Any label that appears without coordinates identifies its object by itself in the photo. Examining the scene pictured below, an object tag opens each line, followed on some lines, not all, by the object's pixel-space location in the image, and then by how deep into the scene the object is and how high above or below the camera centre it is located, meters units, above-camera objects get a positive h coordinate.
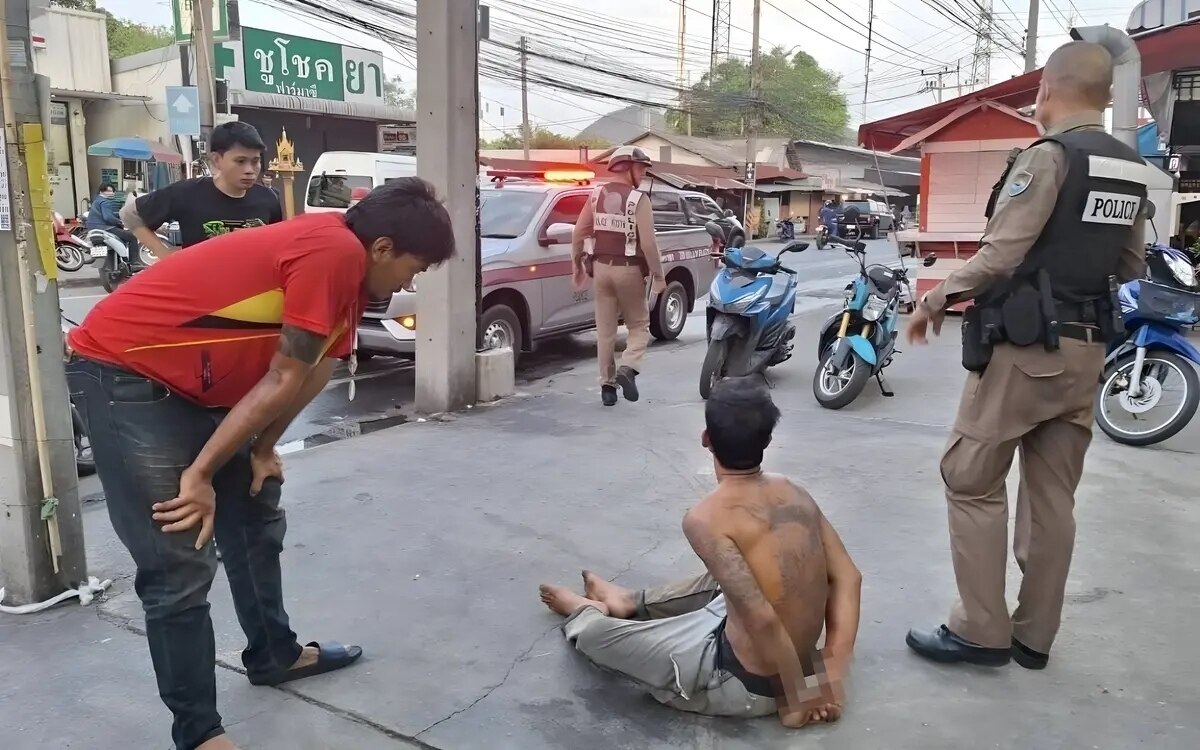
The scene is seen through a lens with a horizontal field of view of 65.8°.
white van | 12.07 +0.34
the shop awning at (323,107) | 22.92 +2.43
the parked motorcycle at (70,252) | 16.16 -0.95
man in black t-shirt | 4.58 -0.02
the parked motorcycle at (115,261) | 13.96 -0.97
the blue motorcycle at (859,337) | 6.69 -0.96
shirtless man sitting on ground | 2.42 -1.05
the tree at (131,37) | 41.66 +7.57
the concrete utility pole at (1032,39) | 22.00 +3.97
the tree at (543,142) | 51.91 +3.80
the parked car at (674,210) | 11.05 -0.08
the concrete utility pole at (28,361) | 3.22 -0.58
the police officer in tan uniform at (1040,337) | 2.77 -0.39
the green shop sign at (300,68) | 22.92 +3.41
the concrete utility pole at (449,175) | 6.38 +0.18
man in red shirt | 2.24 -0.40
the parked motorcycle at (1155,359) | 5.38 -0.88
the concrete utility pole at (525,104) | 30.78 +3.79
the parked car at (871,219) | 34.88 -0.49
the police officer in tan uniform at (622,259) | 6.82 -0.41
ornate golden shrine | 16.38 +0.55
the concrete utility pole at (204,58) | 13.88 +2.09
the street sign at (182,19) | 13.77 +2.63
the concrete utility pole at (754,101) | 35.25 +4.00
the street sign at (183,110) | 12.30 +1.15
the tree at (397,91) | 55.16 +6.71
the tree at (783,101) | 44.25 +6.98
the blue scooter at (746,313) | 6.95 -0.81
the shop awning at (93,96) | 22.14 +2.44
